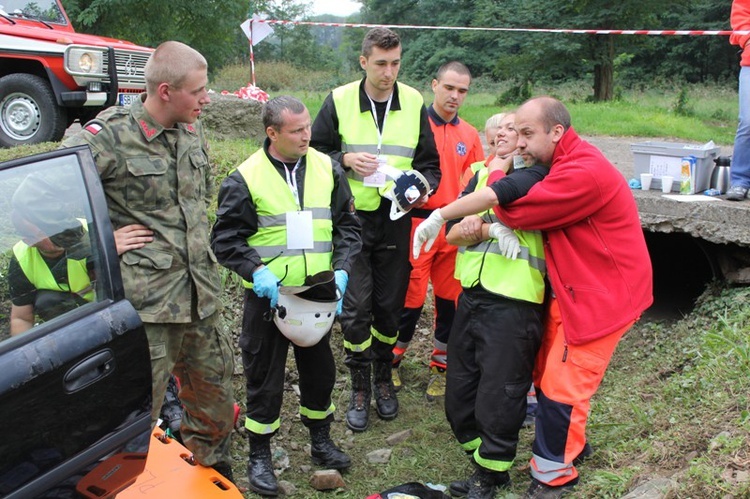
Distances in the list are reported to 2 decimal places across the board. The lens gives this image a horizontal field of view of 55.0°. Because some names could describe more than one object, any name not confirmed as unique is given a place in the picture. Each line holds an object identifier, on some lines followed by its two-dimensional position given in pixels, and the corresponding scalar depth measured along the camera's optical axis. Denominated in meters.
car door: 2.13
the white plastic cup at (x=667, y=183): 5.39
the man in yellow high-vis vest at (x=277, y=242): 3.46
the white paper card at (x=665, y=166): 5.45
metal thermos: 5.34
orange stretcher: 3.18
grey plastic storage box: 5.39
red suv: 7.52
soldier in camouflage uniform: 2.99
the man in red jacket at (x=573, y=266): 3.15
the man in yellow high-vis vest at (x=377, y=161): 4.32
